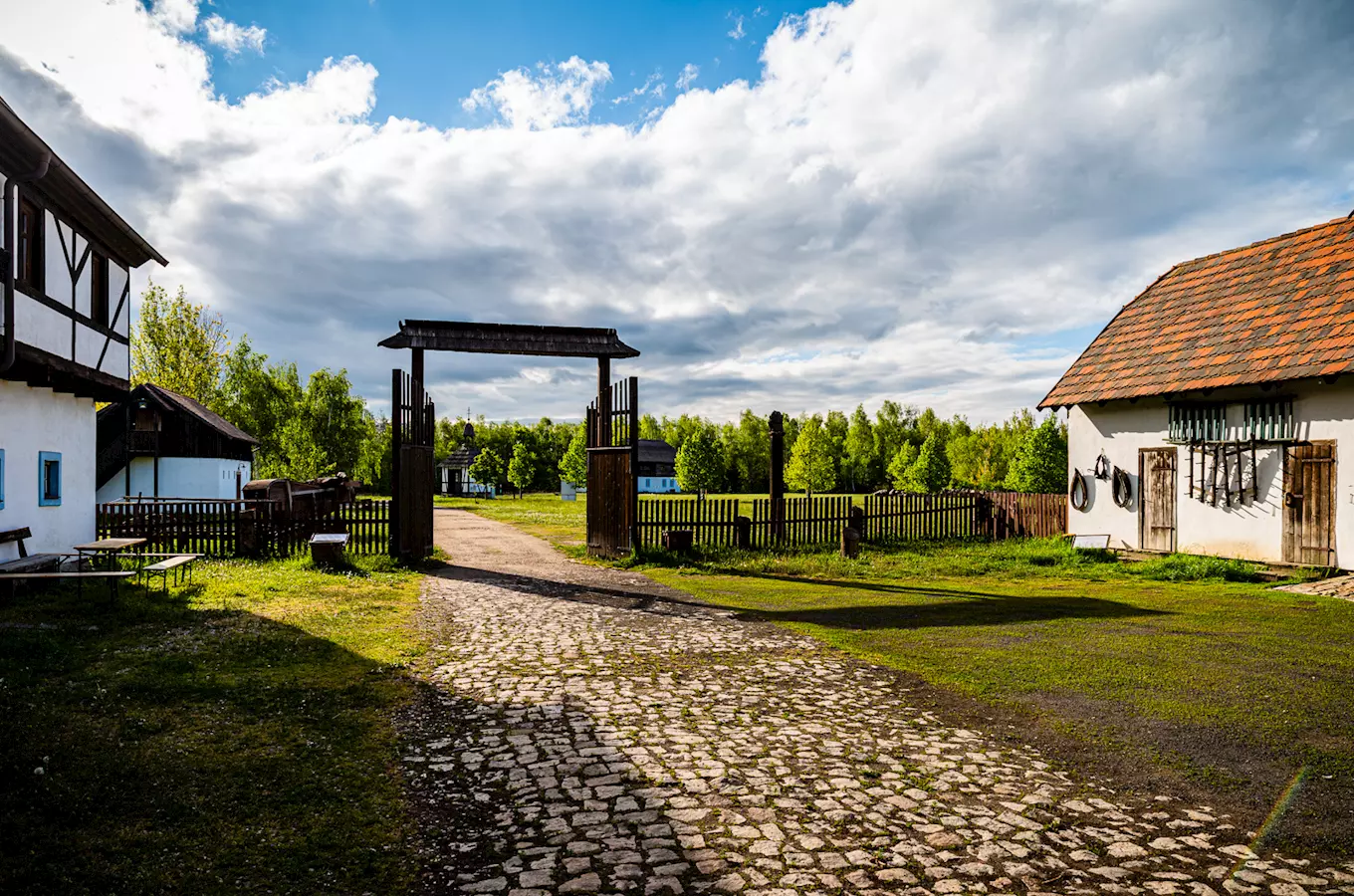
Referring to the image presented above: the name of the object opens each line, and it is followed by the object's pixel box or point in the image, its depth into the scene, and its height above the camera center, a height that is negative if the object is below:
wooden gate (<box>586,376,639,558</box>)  16.64 -0.38
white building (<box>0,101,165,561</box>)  11.88 +2.17
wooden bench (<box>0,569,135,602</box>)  9.86 -1.60
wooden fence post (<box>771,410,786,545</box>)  18.77 -0.61
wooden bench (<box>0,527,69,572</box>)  12.03 -1.52
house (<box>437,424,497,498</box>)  84.56 -2.10
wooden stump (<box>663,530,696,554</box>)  17.22 -1.73
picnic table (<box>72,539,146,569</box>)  12.56 -1.38
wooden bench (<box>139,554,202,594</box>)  11.52 -1.52
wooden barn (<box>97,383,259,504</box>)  35.81 +0.53
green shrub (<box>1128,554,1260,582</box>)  14.81 -2.12
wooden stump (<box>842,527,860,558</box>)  17.75 -1.86
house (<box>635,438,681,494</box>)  87.06 -0.97
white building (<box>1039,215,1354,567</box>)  14.53 +0.96
